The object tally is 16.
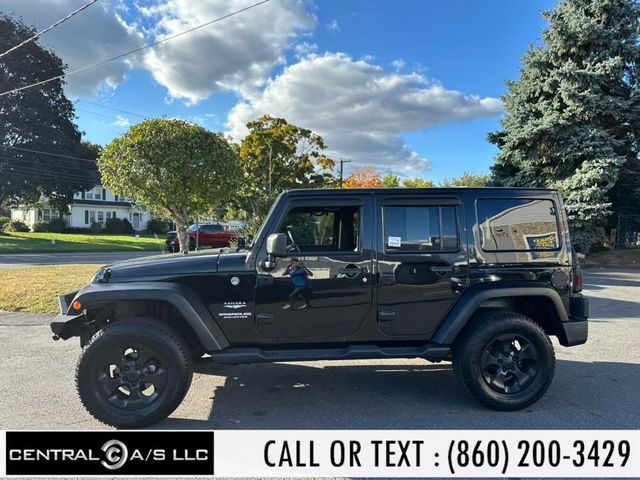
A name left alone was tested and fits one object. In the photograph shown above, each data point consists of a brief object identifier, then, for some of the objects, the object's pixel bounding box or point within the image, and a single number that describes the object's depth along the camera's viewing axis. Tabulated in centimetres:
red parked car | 2375
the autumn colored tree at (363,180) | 3443
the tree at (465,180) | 5317
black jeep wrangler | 353
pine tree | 1562
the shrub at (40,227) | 4134
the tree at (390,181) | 3968
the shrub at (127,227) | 4759
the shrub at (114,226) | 4620
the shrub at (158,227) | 4941
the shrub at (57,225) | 4211
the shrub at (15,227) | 4134
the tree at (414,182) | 4300
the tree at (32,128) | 3138
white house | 4728
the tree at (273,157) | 2212
